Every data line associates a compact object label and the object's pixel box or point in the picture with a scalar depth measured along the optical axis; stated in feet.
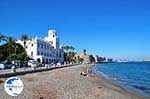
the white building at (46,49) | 154.49
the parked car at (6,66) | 80.72
